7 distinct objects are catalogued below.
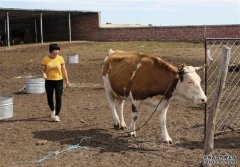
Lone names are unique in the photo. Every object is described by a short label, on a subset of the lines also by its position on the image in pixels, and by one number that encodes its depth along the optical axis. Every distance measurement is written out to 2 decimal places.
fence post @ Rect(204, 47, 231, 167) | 5.97
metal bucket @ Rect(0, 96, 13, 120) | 9.92
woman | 9.60
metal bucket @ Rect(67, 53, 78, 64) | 21.78
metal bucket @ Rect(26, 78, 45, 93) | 13.69
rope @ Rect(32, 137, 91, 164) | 6.85
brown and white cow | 7.57
